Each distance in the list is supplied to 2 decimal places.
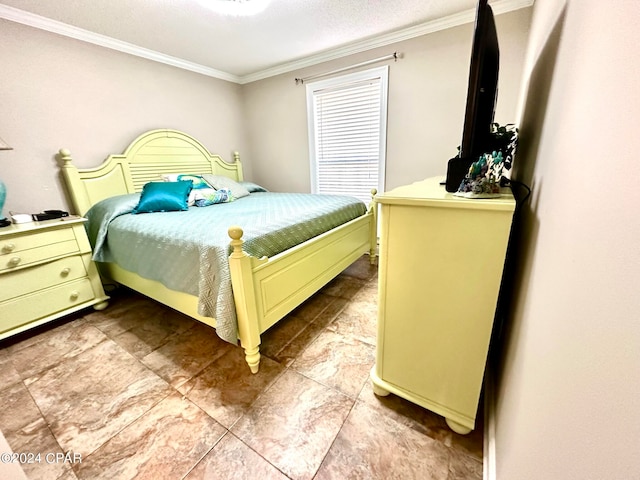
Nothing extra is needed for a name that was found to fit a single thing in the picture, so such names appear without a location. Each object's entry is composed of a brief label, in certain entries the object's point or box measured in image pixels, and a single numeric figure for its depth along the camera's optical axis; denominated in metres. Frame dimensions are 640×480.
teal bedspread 1.40
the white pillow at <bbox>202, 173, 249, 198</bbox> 2.85
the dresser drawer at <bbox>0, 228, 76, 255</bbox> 1.67
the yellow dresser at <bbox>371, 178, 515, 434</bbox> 0.87
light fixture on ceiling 1.85
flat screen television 0.90
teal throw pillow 2.23
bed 1.38
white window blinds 2.87
